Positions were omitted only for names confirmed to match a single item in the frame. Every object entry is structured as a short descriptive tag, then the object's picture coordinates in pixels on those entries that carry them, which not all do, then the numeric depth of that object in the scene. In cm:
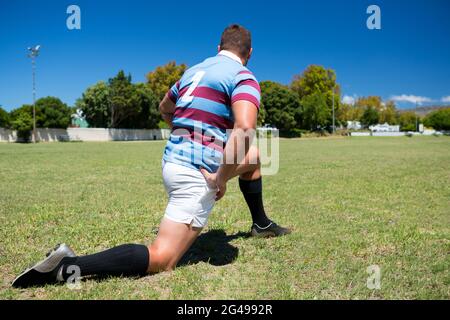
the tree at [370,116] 10081
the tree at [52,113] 5866
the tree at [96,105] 6122
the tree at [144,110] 6247
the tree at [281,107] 6775
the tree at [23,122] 5372
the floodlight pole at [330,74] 8012
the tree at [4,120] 5662
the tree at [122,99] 6075
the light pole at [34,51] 4280
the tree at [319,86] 7762
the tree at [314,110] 7044
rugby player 279
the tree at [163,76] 7394
